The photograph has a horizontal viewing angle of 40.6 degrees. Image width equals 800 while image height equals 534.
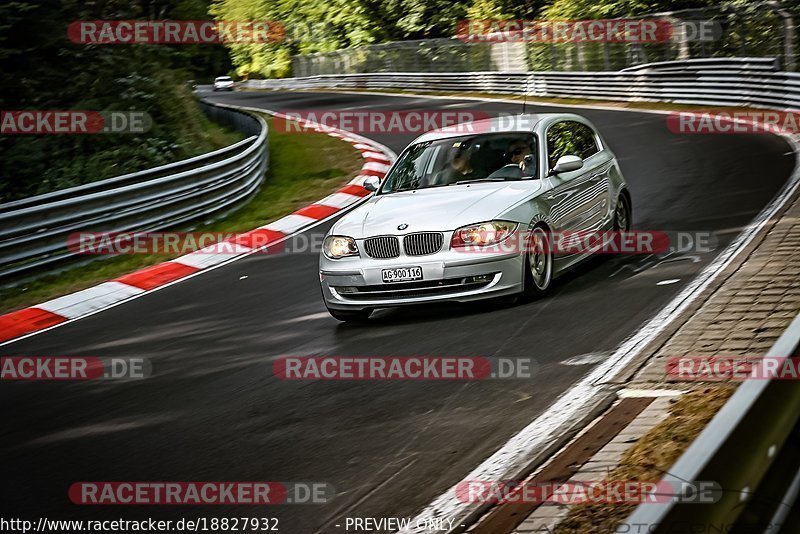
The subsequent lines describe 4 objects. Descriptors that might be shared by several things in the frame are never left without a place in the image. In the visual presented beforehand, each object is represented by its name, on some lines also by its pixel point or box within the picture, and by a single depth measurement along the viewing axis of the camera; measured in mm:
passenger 9617
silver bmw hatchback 8453
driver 9613
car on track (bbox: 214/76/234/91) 78562
